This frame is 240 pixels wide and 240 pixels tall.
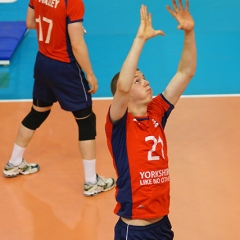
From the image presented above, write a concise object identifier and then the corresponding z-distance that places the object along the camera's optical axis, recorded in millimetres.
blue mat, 13344
